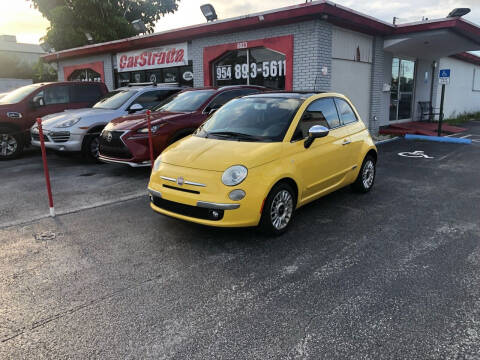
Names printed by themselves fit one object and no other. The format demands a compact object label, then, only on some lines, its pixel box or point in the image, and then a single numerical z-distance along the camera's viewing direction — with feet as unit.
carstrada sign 48.44
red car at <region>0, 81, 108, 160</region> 33.12
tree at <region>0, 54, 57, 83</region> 125.90
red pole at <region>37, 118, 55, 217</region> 17.40
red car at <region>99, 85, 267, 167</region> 24.43
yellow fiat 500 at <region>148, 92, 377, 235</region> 13.87
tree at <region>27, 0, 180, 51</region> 78.43
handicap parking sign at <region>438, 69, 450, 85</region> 42.28
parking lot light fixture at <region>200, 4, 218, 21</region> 43.57
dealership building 36.60
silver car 28.89
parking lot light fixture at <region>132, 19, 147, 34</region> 54.36
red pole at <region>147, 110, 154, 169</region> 23.52
